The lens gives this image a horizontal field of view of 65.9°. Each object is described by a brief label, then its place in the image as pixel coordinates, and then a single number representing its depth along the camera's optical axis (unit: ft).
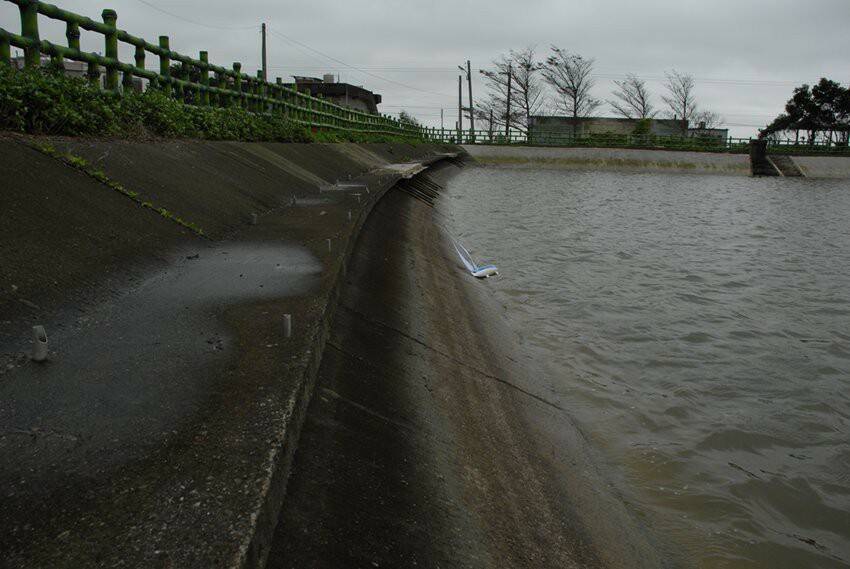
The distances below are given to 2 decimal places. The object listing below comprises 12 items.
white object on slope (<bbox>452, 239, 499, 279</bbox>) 36.78
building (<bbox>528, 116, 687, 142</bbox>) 251.60
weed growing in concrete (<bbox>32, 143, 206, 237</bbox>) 19.56
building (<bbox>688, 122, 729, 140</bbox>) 244.83
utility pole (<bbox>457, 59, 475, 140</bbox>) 251.80
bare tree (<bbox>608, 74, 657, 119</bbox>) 276.41
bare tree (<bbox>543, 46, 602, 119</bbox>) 257.75
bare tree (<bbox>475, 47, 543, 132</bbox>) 263.90
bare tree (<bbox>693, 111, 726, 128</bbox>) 275.55
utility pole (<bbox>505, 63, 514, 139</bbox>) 262.51
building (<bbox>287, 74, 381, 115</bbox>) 188.65
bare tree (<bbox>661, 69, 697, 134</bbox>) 273.33
